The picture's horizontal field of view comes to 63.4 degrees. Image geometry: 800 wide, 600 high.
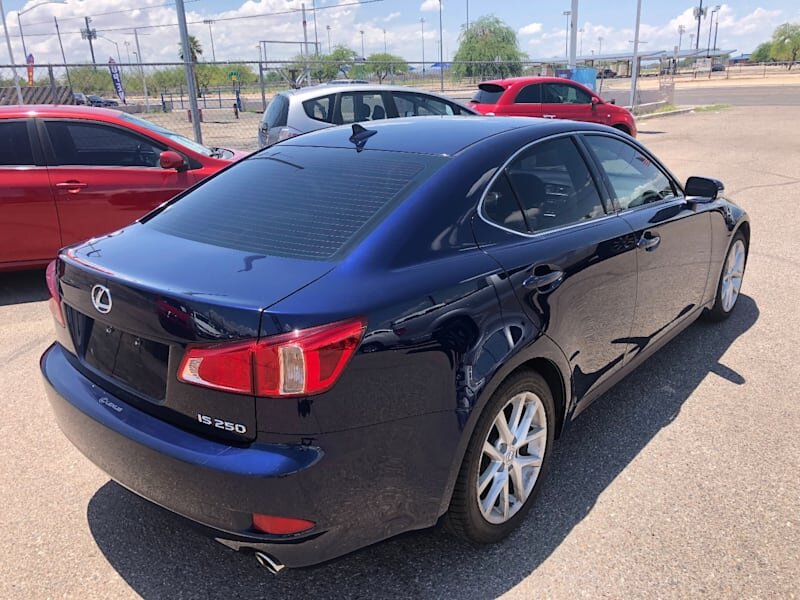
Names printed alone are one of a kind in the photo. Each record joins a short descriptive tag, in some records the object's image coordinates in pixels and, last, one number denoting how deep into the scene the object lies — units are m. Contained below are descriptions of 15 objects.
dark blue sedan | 1.94
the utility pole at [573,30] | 22.05
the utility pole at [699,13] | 110.62
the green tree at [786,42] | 96.50
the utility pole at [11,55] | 14.92
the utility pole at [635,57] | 25.80
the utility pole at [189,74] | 11.60
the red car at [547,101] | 13.45
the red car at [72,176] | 5.60
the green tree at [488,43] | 61.53
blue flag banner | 27.66
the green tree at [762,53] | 109.54
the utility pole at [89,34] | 63.75
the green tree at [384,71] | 25.50
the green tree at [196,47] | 79.33
